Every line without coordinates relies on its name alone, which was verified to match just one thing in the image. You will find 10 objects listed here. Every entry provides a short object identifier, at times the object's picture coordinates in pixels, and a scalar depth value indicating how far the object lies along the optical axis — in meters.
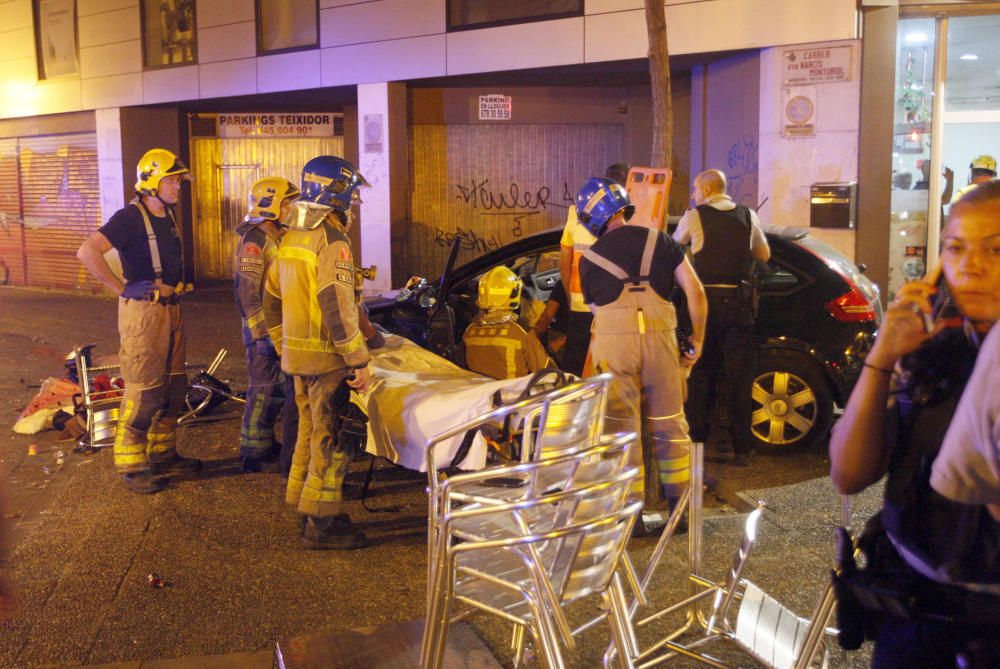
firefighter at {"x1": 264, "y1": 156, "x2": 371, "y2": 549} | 5.27
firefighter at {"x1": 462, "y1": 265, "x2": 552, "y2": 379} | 5.92
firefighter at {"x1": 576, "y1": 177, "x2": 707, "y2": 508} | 5.36
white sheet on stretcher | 4.74
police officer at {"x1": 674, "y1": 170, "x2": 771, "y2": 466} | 6.92
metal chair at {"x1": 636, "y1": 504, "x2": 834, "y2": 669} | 3.42
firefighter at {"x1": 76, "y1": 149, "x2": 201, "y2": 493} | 6.58
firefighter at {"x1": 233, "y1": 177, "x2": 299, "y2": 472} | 6.82
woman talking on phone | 2.08
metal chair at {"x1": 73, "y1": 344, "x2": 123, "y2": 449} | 7.68
